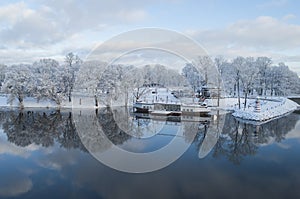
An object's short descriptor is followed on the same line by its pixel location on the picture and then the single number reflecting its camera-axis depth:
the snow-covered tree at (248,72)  37.62
